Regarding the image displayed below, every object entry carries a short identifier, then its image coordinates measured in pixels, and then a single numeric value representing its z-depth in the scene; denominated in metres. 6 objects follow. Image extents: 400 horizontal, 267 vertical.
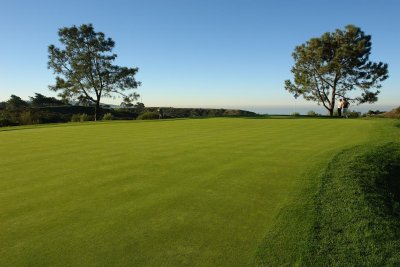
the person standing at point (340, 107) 28.84
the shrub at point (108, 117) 30.74
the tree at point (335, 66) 34.03
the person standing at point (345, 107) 28.32
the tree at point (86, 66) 33.88
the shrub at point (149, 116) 30.30
